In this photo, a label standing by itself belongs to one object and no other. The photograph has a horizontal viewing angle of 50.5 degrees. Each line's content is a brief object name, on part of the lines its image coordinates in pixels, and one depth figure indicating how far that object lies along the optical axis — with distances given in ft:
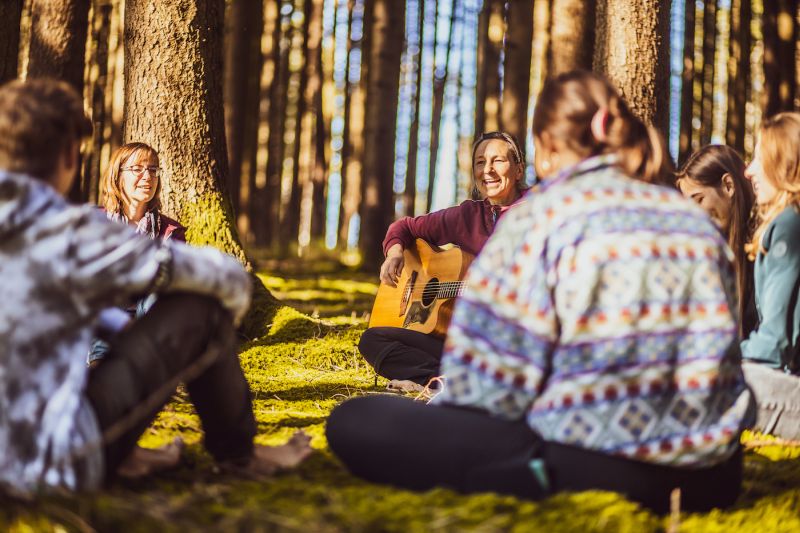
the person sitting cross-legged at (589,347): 7.66
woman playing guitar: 16.58
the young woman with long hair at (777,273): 11.39
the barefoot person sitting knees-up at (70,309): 7.13
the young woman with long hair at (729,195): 13.70
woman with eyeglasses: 16.40
